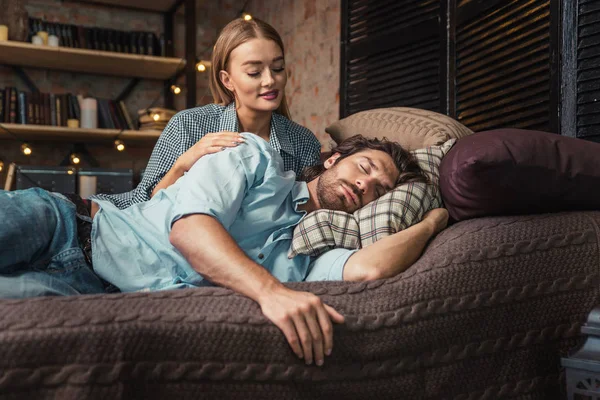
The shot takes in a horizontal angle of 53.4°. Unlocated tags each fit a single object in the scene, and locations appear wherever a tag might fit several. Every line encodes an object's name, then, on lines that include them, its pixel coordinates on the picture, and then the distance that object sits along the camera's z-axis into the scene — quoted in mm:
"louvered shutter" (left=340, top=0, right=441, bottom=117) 2781
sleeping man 1166
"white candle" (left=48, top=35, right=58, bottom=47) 3793
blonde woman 2025
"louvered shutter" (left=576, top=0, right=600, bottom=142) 1852
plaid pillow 1389
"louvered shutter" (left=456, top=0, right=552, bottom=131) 2092
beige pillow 1746
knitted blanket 843
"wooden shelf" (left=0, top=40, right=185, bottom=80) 3699
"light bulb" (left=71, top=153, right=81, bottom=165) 3996
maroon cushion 1272
